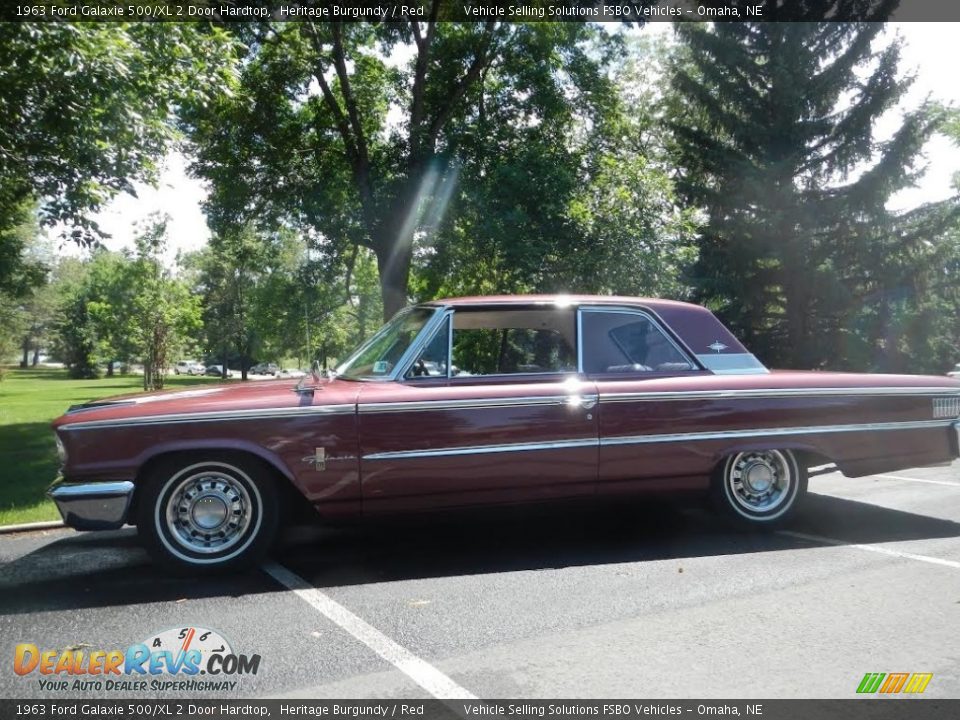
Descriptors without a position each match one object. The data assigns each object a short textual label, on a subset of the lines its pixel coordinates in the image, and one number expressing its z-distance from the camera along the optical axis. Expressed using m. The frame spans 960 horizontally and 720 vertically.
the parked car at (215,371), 77.38
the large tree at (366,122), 16.41
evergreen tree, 20.47
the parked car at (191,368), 82.04
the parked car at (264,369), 63.65
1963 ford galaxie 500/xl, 4.64
